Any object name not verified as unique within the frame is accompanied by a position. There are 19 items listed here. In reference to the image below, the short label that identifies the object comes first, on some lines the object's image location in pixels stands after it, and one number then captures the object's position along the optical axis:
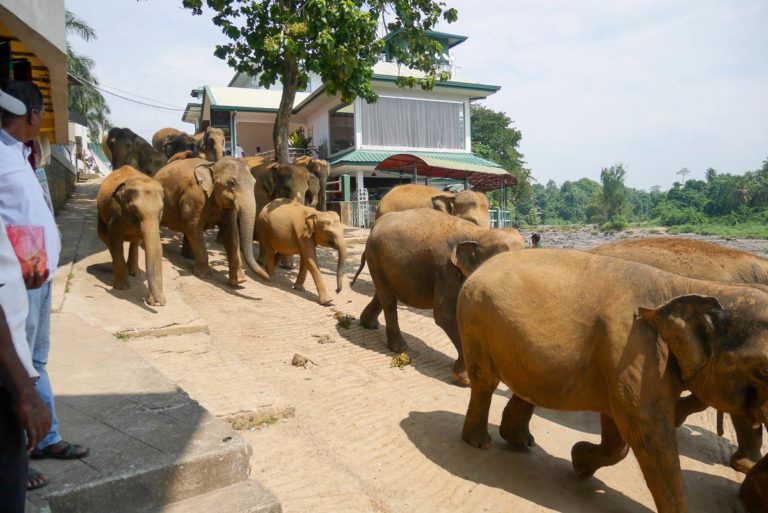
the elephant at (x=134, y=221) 7.34
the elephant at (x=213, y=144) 14.53
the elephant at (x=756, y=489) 4.33
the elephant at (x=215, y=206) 9.40
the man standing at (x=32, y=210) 2.51
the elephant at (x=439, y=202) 10.27
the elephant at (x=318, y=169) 13.88
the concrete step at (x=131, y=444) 2.74
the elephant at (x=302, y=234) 9.59
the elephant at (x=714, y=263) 4.97
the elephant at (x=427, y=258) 6.47
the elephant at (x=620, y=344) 3.56
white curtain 24.72
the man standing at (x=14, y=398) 1.86
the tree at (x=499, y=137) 48.56
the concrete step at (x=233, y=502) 2.92
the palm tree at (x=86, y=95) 40.19
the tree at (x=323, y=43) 11.13
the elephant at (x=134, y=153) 13.32
